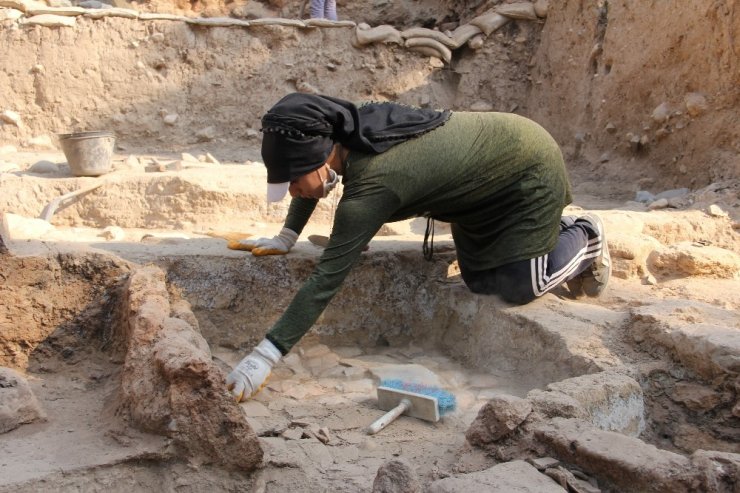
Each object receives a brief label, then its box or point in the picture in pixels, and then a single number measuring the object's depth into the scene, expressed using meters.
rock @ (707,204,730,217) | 4.42
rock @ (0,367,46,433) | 2.06
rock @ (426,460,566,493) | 1.64
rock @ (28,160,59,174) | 5.74
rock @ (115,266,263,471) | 1.94
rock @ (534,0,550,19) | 7.63
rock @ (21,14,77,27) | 6.75
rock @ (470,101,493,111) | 7.77
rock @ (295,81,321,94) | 7.48
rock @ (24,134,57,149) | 6.83
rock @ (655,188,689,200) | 5.16
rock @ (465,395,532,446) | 1.98
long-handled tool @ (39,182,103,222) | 4.92
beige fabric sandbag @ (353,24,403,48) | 7.57
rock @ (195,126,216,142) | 7.25
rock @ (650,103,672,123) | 5.45
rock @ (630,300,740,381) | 2.35
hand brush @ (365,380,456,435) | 2.43
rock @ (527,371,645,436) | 2.16
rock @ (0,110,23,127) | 6.75
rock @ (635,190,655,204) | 5.24
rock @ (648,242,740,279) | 3.67
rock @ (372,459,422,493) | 1.68
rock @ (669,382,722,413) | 2.37
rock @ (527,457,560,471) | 1.82
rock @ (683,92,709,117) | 5.11
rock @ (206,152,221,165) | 6.37
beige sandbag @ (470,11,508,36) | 7.81
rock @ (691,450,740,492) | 1.62
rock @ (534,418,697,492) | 1.65
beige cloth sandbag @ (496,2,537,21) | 7.73
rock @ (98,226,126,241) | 4.28
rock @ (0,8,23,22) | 6.70
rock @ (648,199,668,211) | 4.86
